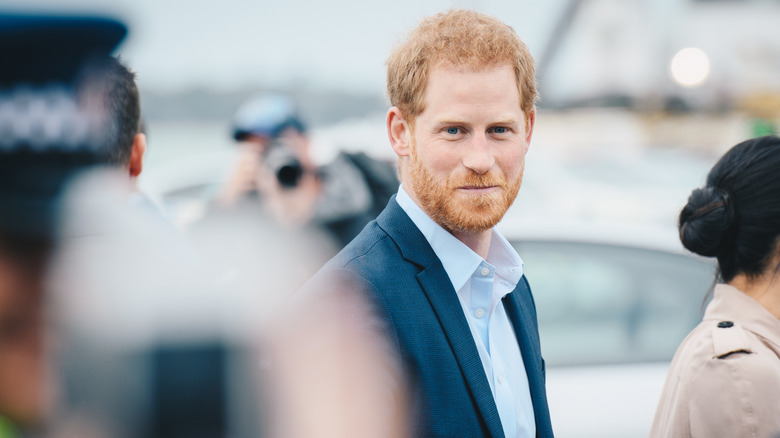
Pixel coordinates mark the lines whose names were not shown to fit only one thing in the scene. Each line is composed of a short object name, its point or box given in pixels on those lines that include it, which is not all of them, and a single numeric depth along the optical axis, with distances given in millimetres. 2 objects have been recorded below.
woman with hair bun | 2996
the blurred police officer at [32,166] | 2520
